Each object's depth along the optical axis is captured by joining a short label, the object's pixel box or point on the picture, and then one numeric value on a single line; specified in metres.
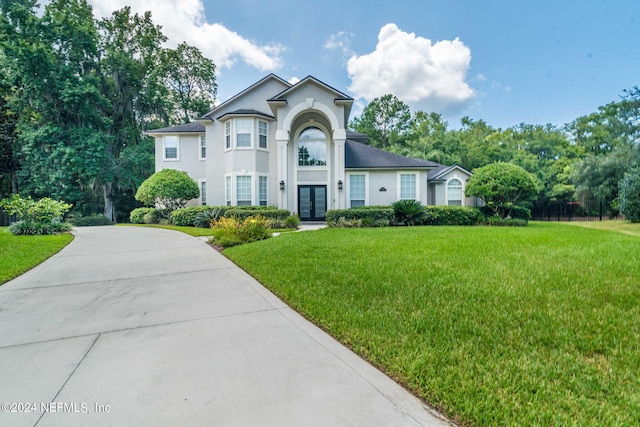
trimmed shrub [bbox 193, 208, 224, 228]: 14.18
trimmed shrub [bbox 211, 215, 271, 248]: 9.01
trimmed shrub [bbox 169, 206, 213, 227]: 15.15
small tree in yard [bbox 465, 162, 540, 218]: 15.14
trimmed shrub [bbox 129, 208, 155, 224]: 18.11
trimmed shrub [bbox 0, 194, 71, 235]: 11.26
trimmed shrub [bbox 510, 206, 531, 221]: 17.28
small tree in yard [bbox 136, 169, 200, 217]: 15.91
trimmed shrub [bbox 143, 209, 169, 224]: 17.16
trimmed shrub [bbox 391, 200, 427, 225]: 13.99
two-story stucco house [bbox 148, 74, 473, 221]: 15.52
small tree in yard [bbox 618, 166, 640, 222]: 17.35
